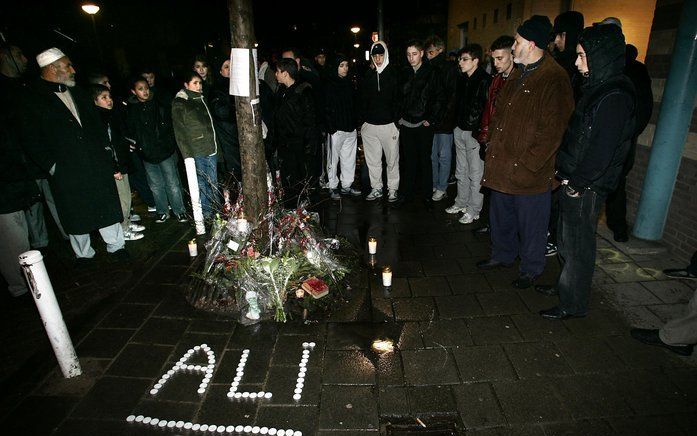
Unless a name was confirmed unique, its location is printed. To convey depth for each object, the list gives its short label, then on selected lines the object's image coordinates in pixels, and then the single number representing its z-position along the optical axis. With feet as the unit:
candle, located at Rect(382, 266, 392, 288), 13.67
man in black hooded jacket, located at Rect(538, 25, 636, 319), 9.78
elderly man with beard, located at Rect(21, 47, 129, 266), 13.62
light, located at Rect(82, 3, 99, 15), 37.09
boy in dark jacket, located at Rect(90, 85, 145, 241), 18.31
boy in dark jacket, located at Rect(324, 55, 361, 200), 21.71
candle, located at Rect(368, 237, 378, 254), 15.71
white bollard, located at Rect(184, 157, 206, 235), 18.07
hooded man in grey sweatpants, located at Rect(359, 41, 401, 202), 20.49
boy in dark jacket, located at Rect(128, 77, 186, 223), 19.11
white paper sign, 12.01
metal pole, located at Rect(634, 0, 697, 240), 14.38
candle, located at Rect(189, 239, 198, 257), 16.49
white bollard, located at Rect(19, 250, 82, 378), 9.23
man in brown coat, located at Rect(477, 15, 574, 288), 11.75
